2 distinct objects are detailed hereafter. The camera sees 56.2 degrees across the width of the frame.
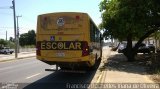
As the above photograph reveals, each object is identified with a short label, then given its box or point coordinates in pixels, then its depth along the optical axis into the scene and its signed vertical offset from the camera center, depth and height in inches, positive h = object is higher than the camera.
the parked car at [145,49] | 823.5 -25.9
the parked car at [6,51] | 1344.0 -53.1
